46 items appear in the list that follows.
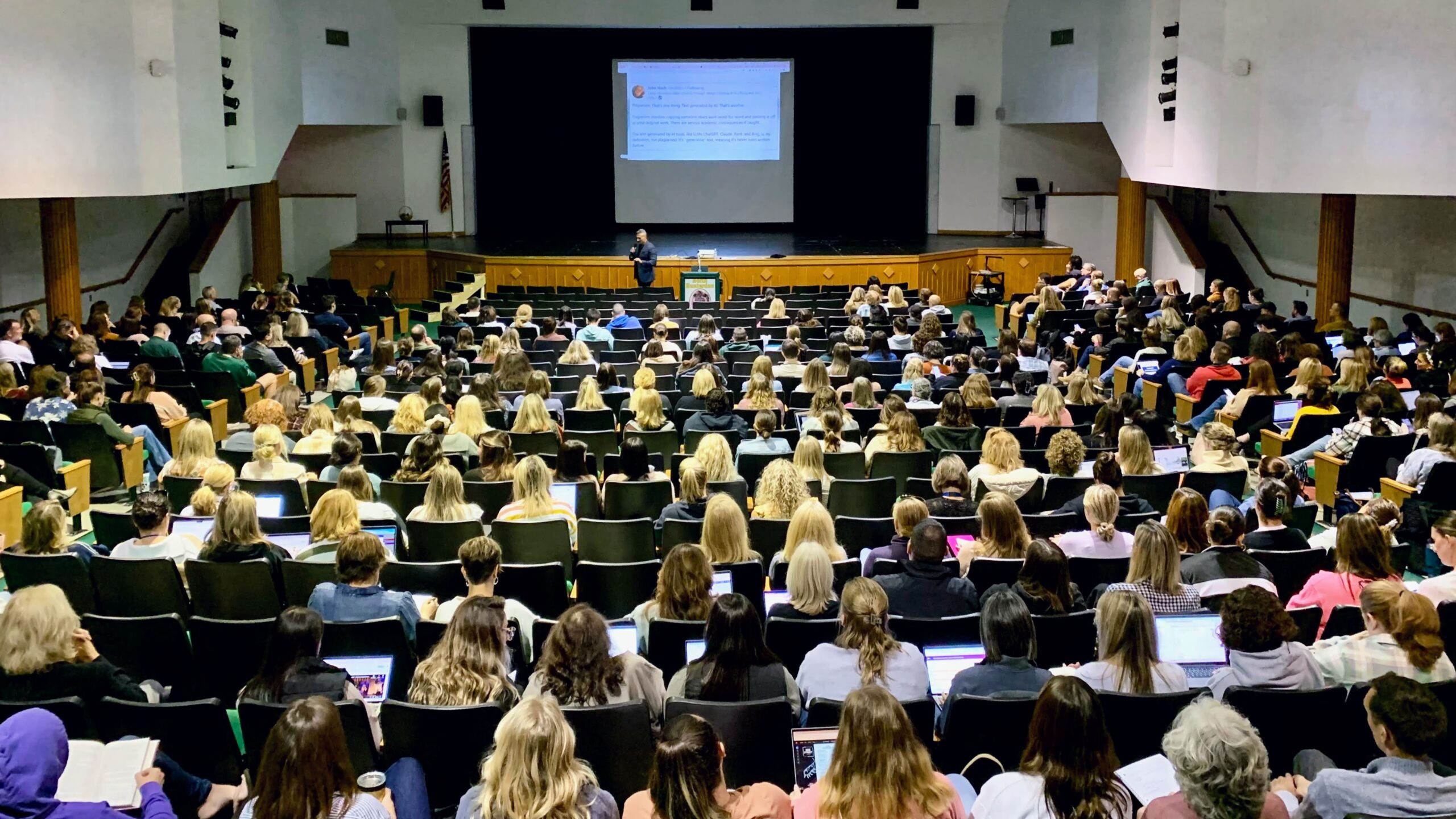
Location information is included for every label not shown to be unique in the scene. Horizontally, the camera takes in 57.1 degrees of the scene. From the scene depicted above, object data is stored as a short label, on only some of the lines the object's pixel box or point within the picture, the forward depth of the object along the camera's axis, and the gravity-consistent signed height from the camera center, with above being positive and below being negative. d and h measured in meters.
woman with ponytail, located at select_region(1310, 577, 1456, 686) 4.61 -1.43
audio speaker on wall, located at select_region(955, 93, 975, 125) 23.64 +2.08
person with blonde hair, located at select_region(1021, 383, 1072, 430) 9.02 -1.22
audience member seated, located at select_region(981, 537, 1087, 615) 5.14 -1.36
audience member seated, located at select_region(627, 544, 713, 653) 5.02 -1.34
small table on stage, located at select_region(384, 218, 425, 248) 22.84 -0.03
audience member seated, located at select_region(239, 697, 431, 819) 3.36 -1.36
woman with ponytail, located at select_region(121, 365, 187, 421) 9.84 -1.28
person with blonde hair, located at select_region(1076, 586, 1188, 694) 4.32 -1.35
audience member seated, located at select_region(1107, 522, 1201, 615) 5.18 -1.34
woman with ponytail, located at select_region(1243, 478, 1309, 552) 6.07 -1.36
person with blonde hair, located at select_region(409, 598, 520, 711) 4.27 -1.41
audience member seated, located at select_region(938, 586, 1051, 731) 4.31 -1.38
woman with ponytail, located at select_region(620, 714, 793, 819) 3.24 -1.32
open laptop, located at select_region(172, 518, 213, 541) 6.42 -1.45
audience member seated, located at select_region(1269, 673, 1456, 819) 3.52 -1.44
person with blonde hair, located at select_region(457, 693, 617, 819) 3.35 -1.35
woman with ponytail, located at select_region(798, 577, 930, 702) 4.49 -1.45
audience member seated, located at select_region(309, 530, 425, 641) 5.18 -1.42
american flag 23.34 +0.92
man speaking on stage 18.34 -0.47
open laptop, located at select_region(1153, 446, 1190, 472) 7.86 -1.34
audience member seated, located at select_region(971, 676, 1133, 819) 3.42 -1.38
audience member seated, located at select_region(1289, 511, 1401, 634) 5.31 -1.31
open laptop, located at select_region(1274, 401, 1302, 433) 9.42 -1.30
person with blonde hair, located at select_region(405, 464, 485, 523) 6.37 -1.31
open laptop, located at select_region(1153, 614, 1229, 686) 4.91 -1.52
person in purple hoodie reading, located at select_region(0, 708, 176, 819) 3.43 -1.40
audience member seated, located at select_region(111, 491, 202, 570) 5.95 -1.37
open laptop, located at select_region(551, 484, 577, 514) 7.04 -1.40
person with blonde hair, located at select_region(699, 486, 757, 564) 5.73 -1.30
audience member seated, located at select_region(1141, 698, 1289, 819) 3.28 -1.31
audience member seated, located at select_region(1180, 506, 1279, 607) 5.52 -1.36
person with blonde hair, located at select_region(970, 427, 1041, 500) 7.36 -1.34
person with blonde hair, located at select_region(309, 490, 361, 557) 6.02 -1.31
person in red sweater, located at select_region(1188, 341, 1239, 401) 10.65 -1.15
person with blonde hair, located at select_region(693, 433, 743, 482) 7.13 -1.23
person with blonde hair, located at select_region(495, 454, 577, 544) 6.54 -1.30
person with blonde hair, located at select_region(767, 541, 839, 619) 5.07 -1.35
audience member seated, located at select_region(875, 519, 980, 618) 5.30 -1.42
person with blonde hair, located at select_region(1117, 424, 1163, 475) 7.43 -1.24
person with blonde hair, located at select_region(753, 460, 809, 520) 6.60 -1.30
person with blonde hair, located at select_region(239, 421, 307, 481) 7.40 -1.31
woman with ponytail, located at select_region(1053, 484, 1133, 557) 6.01 -1.37
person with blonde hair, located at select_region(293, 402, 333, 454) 8.14 -1.27
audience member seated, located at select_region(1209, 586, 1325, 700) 4.41 -1.37
